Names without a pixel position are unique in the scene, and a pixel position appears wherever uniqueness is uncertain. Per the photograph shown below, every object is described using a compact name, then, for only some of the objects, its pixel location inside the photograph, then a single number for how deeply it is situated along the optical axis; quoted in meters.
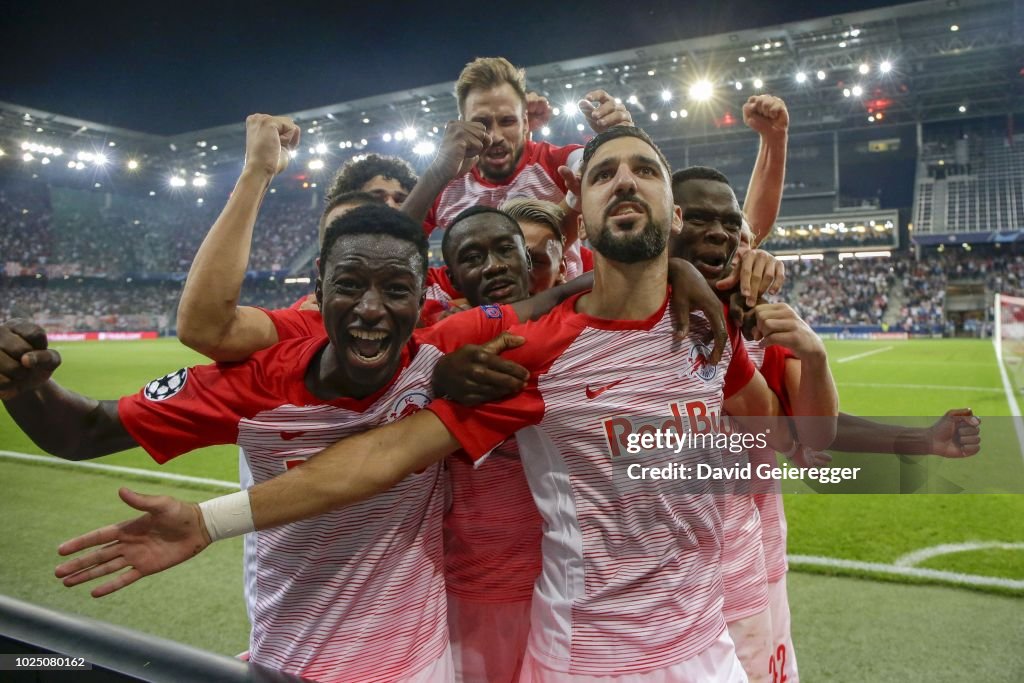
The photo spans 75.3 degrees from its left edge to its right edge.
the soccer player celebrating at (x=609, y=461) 1.86
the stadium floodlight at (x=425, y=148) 38.53
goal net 13.02
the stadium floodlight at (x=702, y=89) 31.17
